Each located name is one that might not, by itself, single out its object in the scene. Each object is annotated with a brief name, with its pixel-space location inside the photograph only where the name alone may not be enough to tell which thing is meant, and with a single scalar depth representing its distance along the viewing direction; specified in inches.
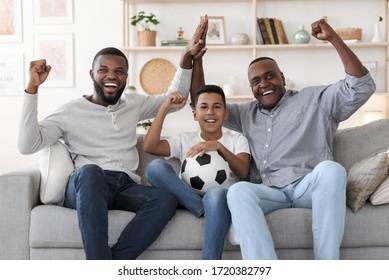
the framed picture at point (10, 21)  197.9
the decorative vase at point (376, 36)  185.3
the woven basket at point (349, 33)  183.8
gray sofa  89.0
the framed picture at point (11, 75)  198.8
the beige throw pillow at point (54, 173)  96.0
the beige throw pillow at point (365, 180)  89.9
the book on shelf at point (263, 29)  185.9
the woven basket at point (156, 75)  193.6
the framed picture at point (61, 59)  196.9
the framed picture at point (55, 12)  196.5
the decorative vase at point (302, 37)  184.4
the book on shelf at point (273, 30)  185.4
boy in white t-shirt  84.4
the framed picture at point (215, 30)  190.4
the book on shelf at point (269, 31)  185.5
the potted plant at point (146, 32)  188.1
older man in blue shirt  81.4
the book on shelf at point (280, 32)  185.3
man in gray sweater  85.7
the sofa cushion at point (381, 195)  89.9
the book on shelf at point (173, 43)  186.4
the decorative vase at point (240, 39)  187.2
